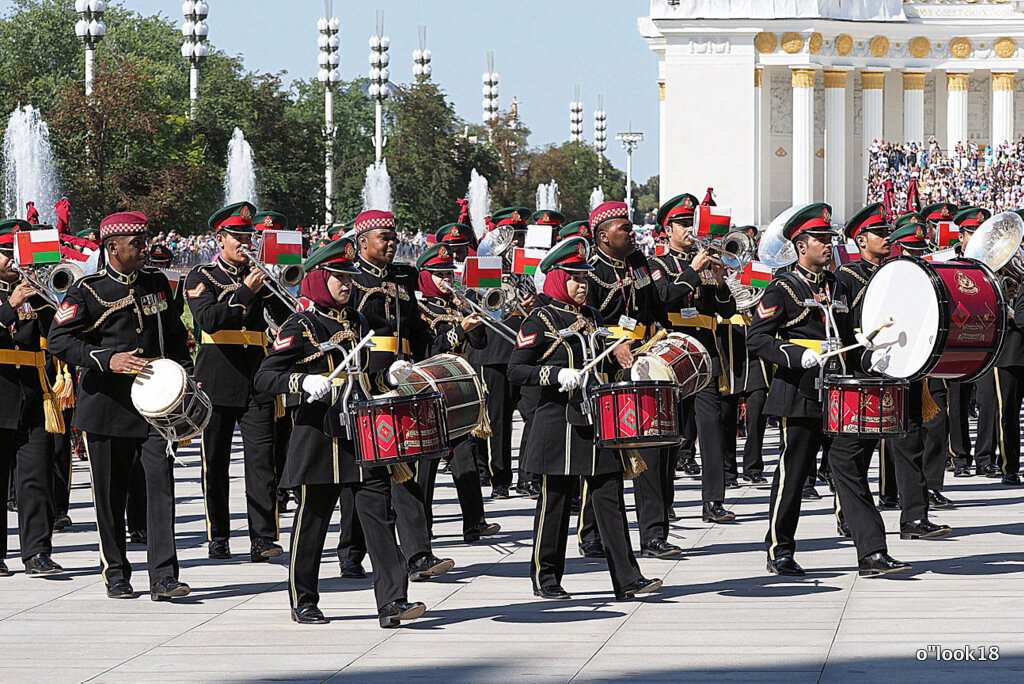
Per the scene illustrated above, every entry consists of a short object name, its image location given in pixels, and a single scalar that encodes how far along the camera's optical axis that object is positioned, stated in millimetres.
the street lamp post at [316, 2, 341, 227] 69125
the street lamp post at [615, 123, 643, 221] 106062
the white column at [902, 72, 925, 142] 69000
